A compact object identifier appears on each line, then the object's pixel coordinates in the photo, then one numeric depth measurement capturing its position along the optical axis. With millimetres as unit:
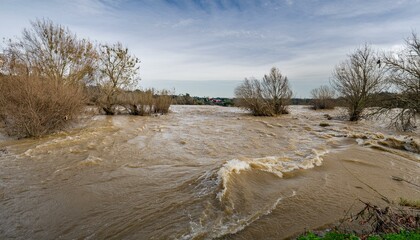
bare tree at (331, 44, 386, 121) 18922
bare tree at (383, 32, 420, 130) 12930
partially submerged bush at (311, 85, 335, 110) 37091
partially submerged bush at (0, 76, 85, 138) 9758
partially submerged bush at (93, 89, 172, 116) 22656
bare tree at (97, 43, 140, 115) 21906
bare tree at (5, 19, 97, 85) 16781
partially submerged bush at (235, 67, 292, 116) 23564
